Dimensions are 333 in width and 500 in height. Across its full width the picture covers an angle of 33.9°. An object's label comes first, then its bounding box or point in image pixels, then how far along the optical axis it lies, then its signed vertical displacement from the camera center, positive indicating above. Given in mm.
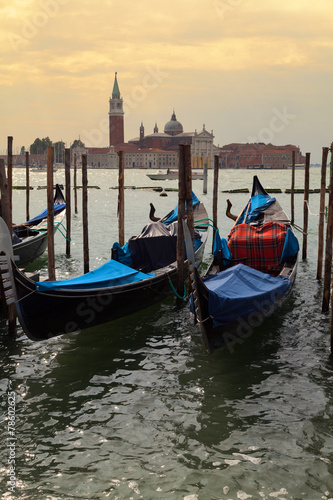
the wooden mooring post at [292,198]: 12185 -406
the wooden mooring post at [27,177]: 11866 +11
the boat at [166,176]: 51531 +317
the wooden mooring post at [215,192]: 9320 -210
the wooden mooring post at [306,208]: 8547 -439
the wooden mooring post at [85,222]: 7898 -627
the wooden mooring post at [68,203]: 9414 -423
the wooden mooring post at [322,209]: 7316 -383
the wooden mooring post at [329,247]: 5840 -713
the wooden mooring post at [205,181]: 31081 -102
